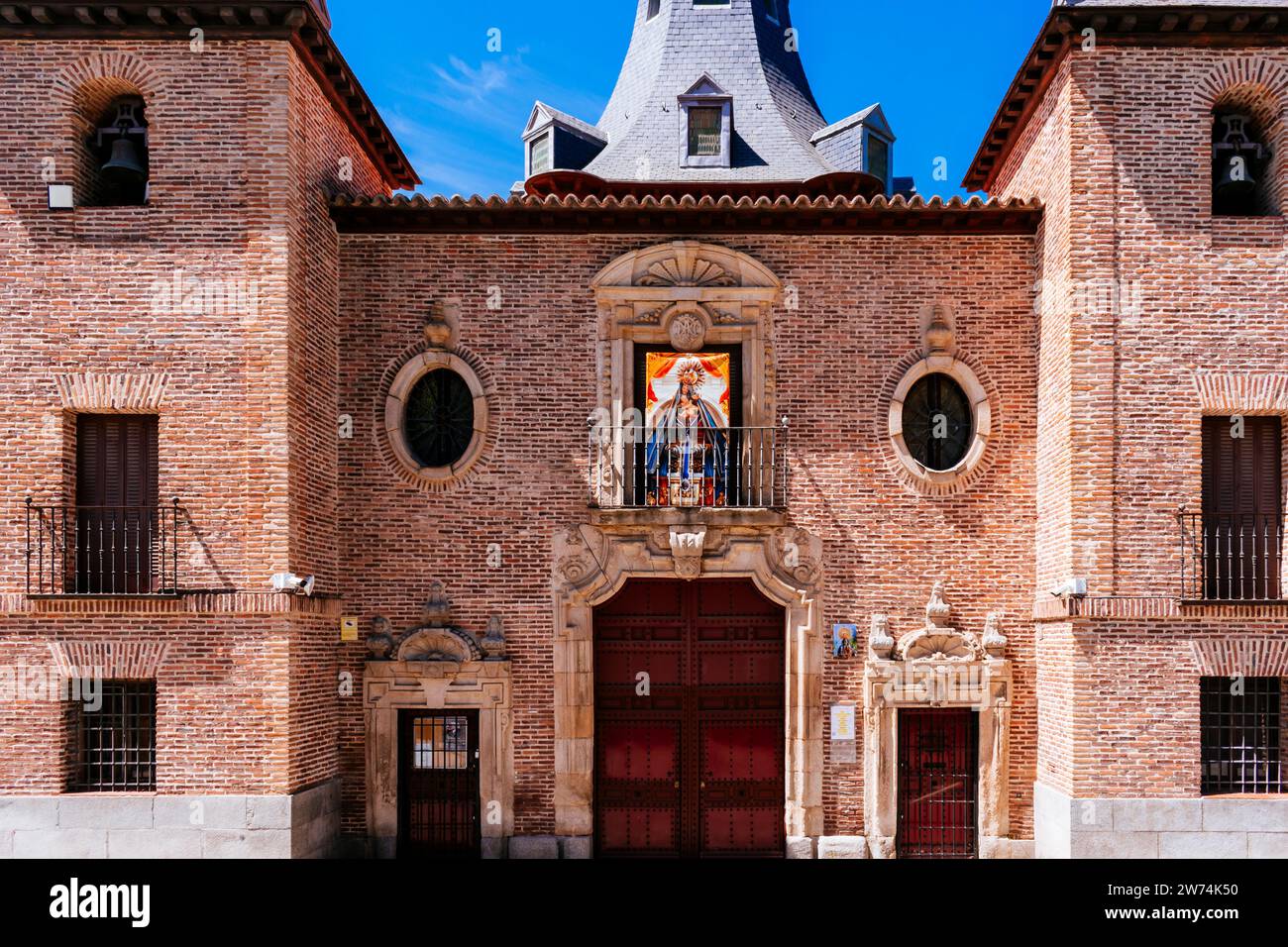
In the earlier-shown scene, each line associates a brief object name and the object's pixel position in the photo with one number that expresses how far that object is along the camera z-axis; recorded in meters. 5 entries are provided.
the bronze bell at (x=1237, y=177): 11.55
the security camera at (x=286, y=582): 10.87
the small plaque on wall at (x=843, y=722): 12.16
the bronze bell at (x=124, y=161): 11.34
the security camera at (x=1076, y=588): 10.93
